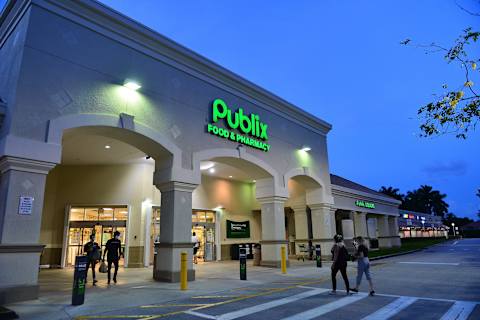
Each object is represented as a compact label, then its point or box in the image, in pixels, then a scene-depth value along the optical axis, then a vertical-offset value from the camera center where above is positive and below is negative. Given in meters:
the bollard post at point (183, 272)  10.70 -1.10
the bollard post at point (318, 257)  17.58 -1.14
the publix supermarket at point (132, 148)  9.18 +3.66
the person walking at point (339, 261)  9.76 -0.76
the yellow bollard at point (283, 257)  15.16 -0.98
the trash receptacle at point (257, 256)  18.75 -1.14
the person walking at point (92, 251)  12.50 -0.48
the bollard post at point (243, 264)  12.86 -1.07
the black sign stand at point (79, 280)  8.10 -1.01
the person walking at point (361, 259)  9.81 -0.72
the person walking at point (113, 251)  12.27 -0.48
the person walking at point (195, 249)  18.97 -0.72
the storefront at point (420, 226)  63.07 +1.48
